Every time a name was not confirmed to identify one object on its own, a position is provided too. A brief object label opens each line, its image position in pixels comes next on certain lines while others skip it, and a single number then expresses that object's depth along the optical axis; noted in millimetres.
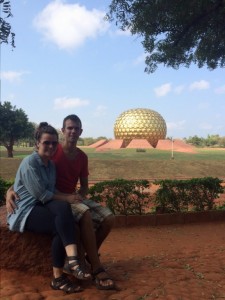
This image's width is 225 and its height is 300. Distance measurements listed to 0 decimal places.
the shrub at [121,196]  5649
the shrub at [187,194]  5947
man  2750
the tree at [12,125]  25658
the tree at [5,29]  5365
